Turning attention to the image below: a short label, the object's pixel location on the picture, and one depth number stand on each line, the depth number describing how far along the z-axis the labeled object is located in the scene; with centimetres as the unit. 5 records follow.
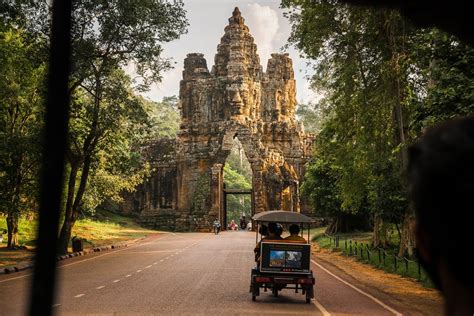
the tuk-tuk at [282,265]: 1364
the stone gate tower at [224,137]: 5706
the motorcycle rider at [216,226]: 4951
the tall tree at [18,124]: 2388
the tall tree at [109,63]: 2433
